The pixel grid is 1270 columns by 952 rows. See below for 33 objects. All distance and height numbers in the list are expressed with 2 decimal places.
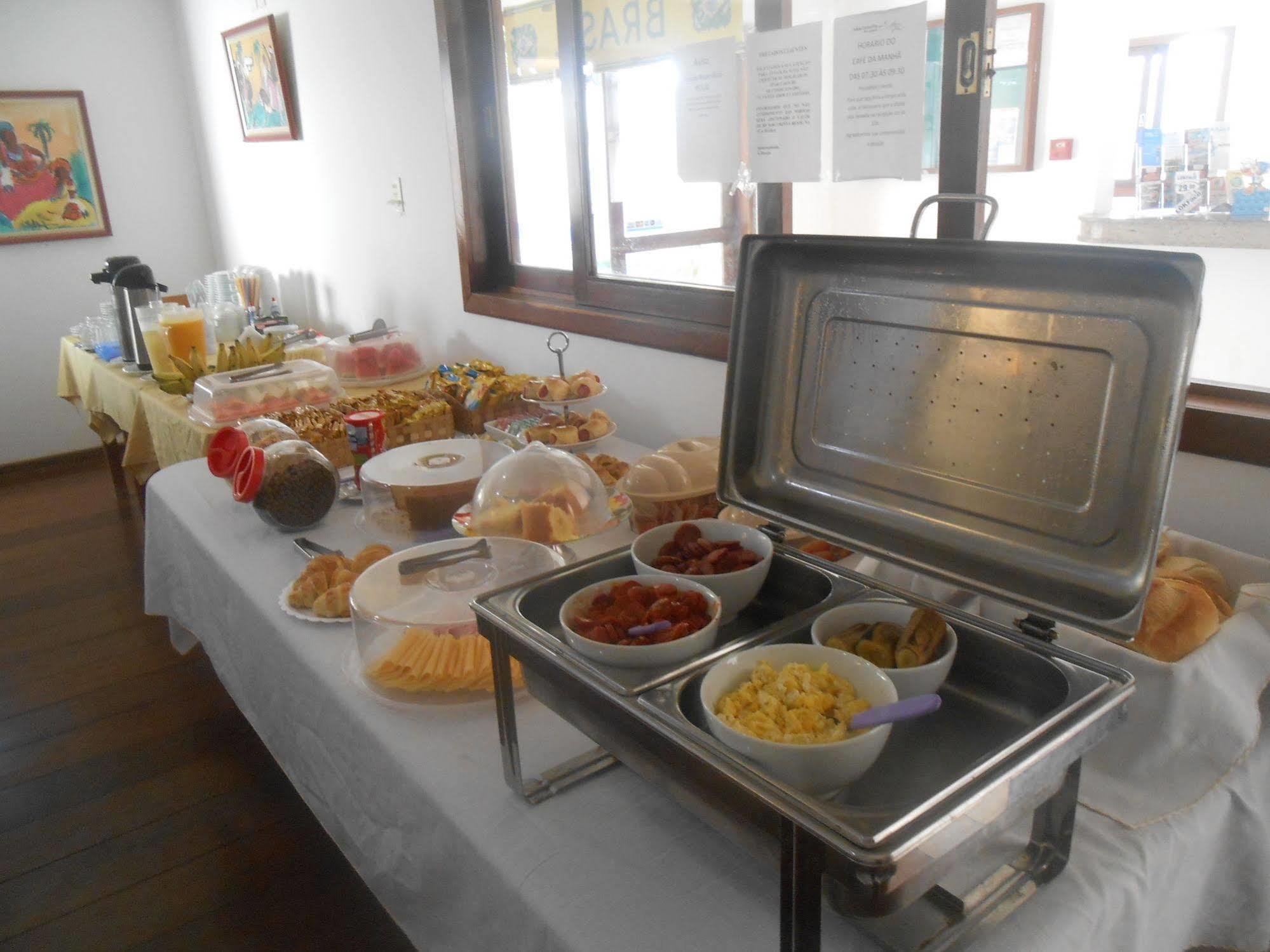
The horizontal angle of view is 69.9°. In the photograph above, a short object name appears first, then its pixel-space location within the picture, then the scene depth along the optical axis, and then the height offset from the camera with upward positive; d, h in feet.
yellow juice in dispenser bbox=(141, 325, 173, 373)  7.54 -0.95
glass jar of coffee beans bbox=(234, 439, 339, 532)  4.27 -1.21
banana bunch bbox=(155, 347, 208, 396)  7.15 -1.15
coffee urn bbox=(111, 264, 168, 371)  8.00 -0.60
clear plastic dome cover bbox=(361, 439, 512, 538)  4.15 -1.20
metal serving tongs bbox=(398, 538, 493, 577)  3.18 -1.19
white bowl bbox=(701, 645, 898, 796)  1.76 -1.05
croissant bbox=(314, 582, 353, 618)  3.45 -1.41
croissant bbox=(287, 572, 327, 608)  3.55 -1.40
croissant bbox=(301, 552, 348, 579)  3.70 -1.36
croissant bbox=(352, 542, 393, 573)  3.75 -1.37
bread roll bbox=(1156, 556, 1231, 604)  2.60 -1.10
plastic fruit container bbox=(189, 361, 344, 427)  6.31 -1.16
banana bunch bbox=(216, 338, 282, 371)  6.99 -1.00
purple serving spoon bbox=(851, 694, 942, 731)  1.82 -1.01
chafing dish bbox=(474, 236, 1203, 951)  1.65 -0.87
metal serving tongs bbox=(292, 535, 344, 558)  4.06 -1.42
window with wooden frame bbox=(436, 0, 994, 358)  5.26 +0.18
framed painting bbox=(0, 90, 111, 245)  11.07 +0.74
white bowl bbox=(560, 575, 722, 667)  2.17 -1.04
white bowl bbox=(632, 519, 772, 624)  2.55 -1.02
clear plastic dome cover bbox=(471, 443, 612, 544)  3.72 -1.17
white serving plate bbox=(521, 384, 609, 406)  5.33 -1.10
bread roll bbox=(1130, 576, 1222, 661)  2.31 -1.10
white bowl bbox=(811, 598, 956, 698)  2.34 -1.06
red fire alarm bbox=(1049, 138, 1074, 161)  7.04 +0.25
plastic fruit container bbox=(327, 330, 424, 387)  7.15 -1.08
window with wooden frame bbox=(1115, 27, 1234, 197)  5.02 +0.52
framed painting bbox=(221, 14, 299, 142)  9.10 +1.41
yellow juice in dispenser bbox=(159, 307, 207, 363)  7.48 -0.85
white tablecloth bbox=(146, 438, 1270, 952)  1.98 -1.51
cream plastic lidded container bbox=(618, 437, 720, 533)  3.76 -1.15
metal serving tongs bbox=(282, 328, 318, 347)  8.29 -1.03
